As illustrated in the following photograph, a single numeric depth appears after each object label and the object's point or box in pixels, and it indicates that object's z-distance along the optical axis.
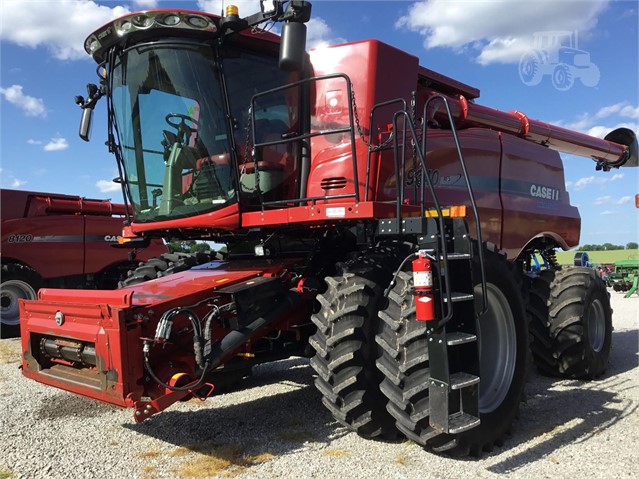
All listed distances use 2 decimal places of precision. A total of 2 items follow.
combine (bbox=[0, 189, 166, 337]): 11.02
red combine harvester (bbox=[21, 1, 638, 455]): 3.65
